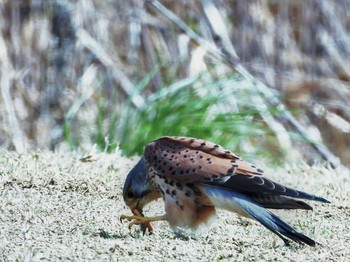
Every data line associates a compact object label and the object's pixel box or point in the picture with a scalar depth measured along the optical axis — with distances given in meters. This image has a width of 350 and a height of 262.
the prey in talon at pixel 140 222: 8.05
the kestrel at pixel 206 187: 7.64
